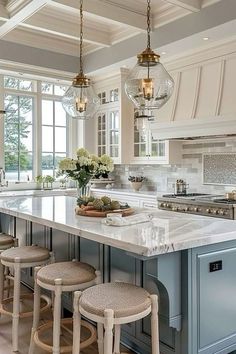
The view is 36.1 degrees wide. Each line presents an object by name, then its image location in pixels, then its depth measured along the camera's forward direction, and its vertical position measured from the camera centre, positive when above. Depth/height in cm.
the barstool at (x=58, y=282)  214 -72
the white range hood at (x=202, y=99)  420 +83
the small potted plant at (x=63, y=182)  629 -30
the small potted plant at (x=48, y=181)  604 -27
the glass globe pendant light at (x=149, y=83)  265 +61
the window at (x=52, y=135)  638 +53
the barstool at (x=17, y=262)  255 -72
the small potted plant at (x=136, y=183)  585 -29
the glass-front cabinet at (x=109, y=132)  600 +56
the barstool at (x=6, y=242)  331 -71
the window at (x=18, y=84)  596 +137
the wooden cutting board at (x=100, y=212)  279 -37
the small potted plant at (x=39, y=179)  601 -23
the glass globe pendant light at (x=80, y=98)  349 +66
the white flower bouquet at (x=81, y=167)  326 -2
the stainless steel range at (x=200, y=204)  387 -45
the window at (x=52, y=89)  636 +136
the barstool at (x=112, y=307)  176 -71
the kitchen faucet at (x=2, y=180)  573 -24
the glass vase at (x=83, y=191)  341 -25
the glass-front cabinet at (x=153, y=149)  523 +24
